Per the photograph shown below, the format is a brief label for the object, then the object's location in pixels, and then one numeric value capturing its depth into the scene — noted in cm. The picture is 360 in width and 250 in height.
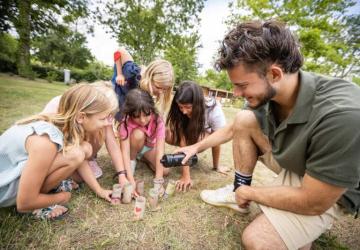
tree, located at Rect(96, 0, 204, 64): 1673
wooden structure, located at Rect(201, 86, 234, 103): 2834
